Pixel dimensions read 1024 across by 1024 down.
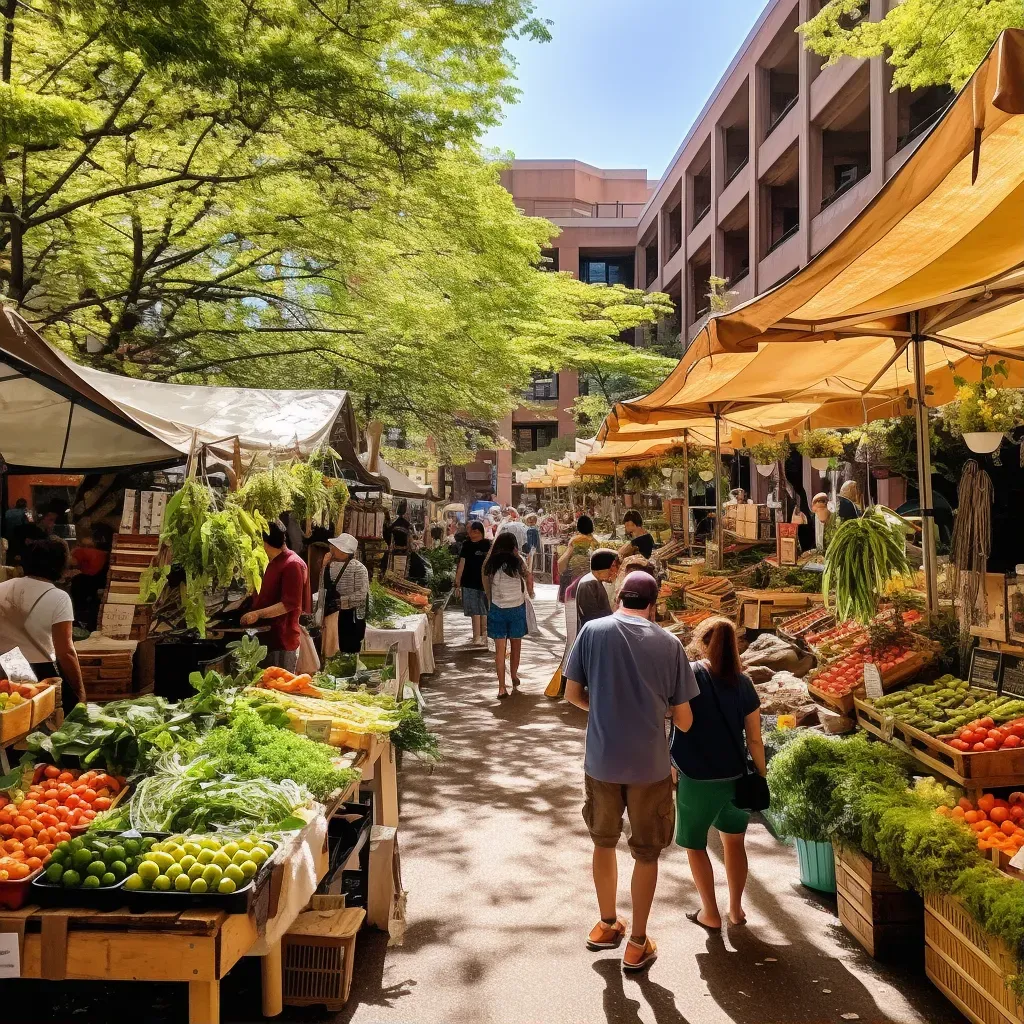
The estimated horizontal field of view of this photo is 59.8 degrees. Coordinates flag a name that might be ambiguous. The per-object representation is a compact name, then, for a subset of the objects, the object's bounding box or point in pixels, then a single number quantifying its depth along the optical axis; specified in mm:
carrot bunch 5773
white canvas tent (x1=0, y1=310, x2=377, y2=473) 7785
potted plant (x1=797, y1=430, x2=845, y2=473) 10672
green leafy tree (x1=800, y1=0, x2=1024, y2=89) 7949
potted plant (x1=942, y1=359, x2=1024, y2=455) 5430
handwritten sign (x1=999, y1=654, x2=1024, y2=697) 4668
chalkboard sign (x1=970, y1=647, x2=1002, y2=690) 4852
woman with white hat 9398
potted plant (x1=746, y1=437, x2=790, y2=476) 12000
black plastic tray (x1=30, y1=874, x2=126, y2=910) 3070
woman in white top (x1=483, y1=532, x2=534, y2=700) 10414
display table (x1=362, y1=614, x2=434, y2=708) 10047
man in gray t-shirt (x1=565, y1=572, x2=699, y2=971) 4297
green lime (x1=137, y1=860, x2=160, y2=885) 3123
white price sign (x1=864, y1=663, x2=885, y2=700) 5238
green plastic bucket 4977
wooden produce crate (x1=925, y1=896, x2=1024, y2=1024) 3297
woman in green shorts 4520
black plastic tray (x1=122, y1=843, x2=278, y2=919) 3037
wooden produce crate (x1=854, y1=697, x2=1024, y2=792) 4113
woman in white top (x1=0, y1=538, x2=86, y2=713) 5219
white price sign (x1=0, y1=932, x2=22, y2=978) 2996
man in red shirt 6918
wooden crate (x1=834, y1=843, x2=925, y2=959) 4238
